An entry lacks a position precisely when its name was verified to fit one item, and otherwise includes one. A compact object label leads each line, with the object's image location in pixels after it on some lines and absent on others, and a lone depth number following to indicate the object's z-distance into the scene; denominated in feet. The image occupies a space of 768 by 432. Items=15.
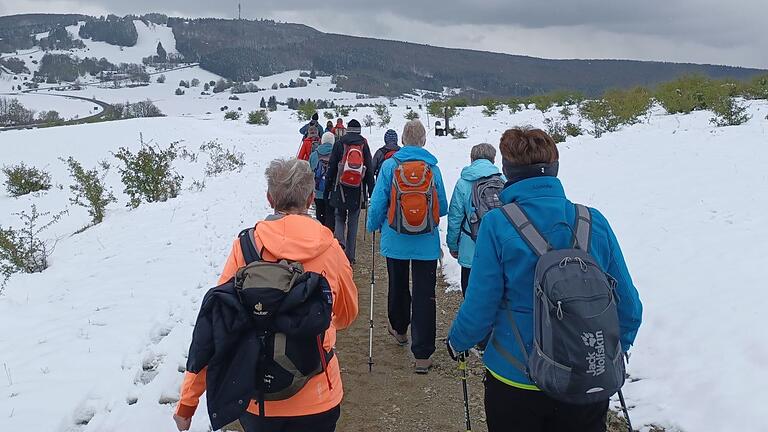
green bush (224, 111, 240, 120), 165.35
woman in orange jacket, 7.95
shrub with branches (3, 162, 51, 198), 67.56
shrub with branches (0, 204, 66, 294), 29.81
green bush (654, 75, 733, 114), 62.23
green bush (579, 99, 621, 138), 65.36
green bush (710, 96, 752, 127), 49.03
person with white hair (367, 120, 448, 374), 15.65
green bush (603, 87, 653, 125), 65.92
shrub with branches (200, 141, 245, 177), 67.36
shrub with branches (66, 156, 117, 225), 44.47
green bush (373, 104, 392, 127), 135.03
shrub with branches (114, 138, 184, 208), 46.85
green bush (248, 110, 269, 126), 150.82
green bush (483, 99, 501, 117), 130.36
